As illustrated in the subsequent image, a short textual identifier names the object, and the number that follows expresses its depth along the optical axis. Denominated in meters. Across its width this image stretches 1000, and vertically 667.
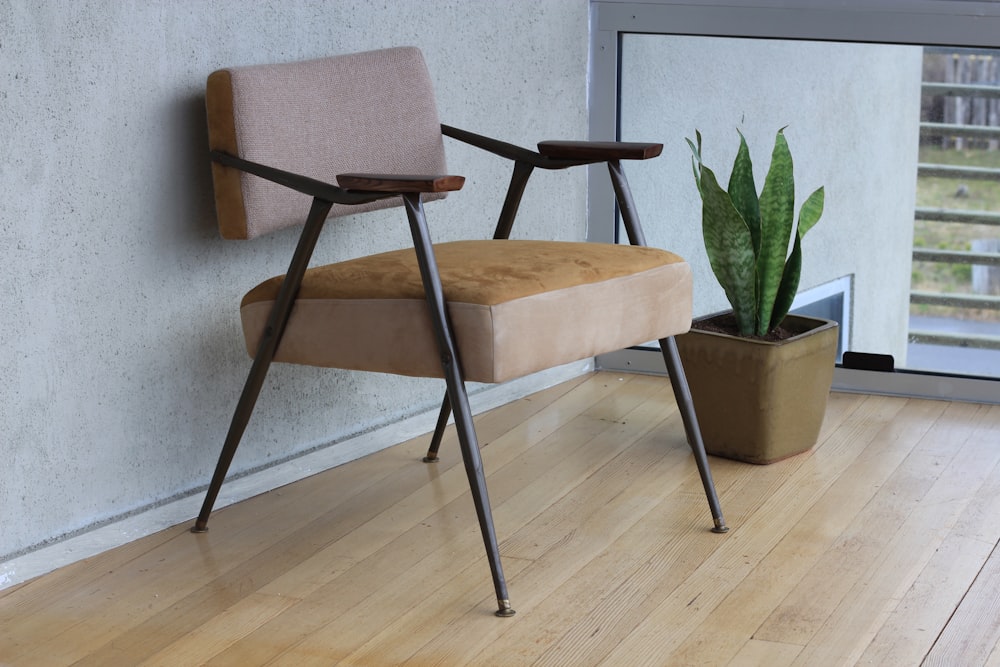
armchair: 3.47
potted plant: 4.03
